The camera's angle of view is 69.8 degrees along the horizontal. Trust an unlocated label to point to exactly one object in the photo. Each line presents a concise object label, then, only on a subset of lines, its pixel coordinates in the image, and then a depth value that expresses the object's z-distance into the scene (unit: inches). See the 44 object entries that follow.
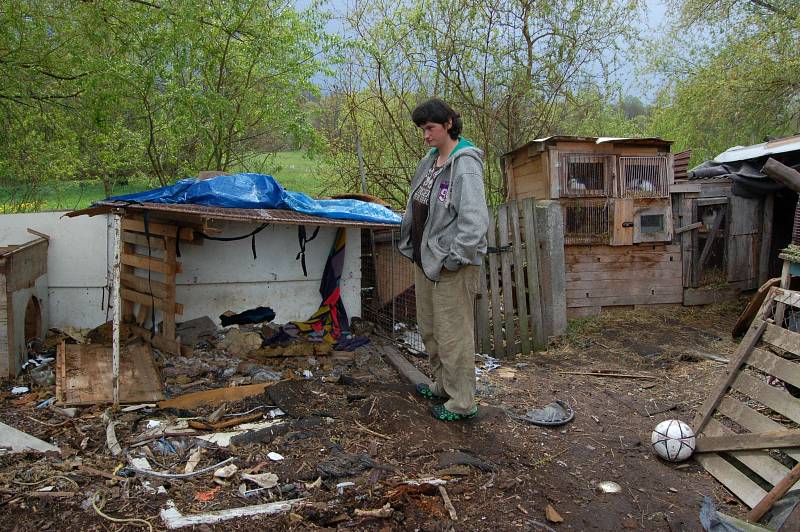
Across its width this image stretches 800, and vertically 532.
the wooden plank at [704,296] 329.0
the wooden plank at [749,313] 213.3
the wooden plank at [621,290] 308.5
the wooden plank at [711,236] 330.6
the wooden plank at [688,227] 322.7
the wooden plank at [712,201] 330.6
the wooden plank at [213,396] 175.3
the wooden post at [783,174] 192.4
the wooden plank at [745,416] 135.9
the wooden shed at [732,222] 325.7
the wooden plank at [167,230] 218.4
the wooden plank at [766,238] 346.6
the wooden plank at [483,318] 254.1
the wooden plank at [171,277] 220.5
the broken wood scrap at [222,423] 153.8
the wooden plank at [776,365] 132.1
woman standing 148.7
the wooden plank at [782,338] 137.6
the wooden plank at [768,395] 129.5
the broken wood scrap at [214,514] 106.7
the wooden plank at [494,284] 252.8
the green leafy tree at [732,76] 442.0
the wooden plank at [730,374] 149.0
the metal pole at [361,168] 372.5
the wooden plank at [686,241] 324.0
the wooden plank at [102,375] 177.0
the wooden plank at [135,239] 241.3
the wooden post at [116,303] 159.9
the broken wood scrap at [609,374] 223.9
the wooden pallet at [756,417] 127.7
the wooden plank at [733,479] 125.0
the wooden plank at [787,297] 140.8
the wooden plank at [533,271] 256.7
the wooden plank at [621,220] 306.3
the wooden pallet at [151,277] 221.0
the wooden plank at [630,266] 307.0
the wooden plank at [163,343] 224.1
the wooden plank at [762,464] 125.2
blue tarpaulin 211.3
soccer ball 143.9
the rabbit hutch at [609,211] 302.0
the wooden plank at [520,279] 252.7
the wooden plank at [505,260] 252.5
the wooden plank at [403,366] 201.1
